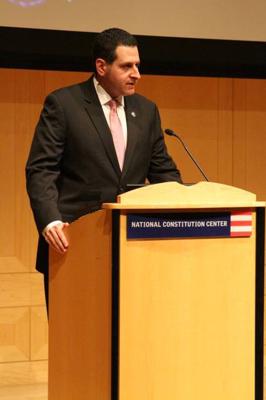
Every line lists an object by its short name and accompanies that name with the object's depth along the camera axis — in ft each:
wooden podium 15.15
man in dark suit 16.97
